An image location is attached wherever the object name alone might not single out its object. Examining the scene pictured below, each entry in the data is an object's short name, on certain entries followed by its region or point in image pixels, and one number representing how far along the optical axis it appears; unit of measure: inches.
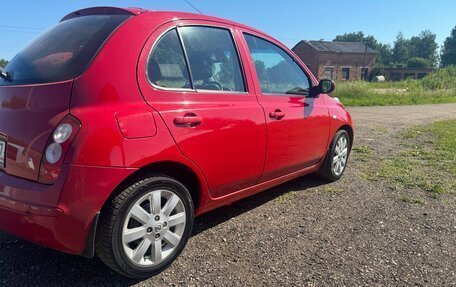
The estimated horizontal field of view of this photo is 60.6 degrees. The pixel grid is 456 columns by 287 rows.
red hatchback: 90.7
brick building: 2667.3
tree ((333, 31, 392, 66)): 5211.6
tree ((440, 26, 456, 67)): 4845.0
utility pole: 2854.8
